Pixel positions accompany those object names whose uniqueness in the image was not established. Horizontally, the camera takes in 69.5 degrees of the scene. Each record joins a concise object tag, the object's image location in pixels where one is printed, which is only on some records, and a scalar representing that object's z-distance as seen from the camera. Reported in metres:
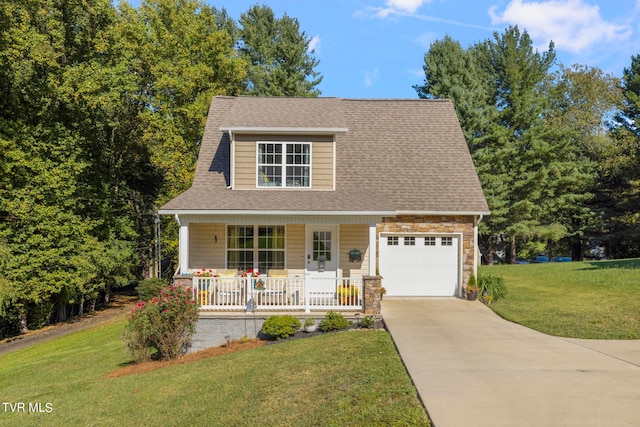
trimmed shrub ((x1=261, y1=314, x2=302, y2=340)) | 11.12
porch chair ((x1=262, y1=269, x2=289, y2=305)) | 12.11
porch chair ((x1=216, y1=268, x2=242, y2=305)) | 11.88
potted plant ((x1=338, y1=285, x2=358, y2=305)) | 11.97
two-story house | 13.92
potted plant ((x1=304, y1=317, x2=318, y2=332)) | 11.43
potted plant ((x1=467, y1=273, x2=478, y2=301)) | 14.62
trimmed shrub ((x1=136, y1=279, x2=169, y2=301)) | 18.43
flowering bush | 10.62
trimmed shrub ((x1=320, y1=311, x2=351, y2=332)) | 11.38
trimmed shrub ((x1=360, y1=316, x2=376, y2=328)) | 11.32
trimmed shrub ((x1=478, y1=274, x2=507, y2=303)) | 14.66
